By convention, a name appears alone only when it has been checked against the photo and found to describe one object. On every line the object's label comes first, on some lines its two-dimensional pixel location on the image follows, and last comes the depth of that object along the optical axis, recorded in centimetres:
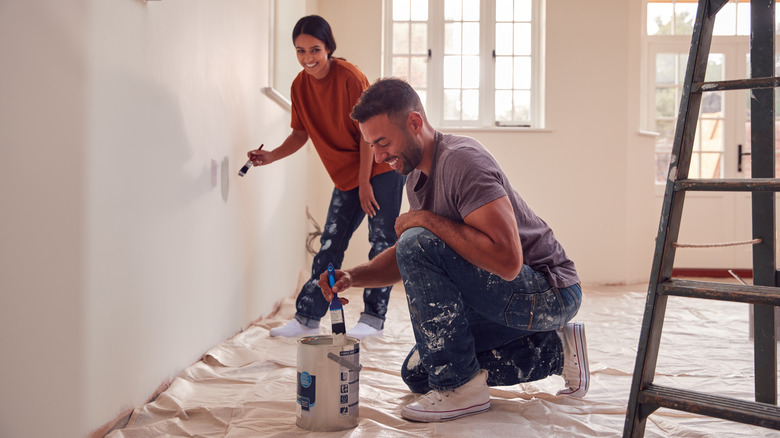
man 149
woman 252
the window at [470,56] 491
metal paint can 141
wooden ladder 113
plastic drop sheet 148
